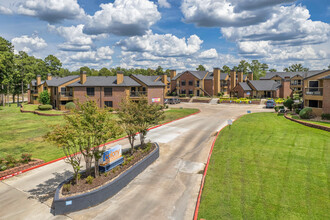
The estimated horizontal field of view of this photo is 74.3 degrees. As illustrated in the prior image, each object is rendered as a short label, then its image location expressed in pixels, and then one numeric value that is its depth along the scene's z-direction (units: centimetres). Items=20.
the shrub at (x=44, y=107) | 4916
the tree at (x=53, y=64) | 10062
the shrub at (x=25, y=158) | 1732
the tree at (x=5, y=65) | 4938
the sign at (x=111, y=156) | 1452
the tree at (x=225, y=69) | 13688
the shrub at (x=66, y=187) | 1219
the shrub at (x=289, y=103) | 4025
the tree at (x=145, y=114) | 1836
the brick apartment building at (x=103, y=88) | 4903
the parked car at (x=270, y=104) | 5265
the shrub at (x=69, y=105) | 4622
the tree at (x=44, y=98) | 5307
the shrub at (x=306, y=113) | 3162
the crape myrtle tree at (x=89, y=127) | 1195
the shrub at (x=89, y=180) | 1286
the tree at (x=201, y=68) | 14877
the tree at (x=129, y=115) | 1753
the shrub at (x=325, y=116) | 2975
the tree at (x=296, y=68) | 13738
